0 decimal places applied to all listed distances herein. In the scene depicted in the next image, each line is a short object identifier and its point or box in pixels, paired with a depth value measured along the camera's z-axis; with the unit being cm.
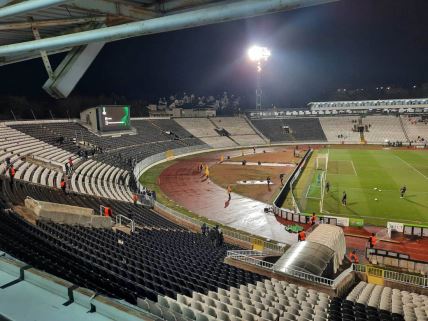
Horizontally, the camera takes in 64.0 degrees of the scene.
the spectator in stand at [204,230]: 2122
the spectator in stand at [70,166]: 3084
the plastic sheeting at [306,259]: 1359
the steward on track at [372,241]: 1980
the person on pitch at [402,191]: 3005
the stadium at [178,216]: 471
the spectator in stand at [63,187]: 2150
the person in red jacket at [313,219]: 2392
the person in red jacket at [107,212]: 1771
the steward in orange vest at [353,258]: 1835
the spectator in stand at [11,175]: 1978
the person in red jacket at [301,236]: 1888
